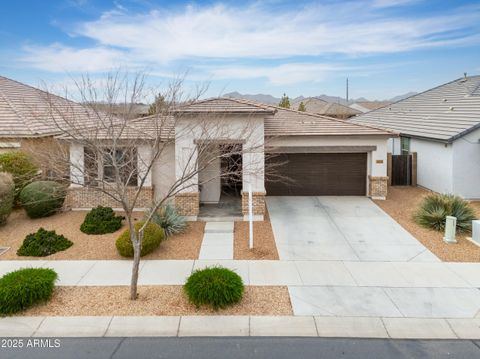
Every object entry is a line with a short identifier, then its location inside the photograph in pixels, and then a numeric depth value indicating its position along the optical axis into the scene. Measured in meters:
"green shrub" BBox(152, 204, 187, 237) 11.88
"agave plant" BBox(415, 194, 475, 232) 12.37
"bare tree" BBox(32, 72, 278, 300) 8.40
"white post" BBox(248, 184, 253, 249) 10.69
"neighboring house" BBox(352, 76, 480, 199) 16.42
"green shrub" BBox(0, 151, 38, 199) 14.34
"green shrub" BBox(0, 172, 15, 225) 12.48
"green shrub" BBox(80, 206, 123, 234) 12.12
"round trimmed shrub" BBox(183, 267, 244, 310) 7.14
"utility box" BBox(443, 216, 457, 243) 11.23
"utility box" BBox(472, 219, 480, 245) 11.22
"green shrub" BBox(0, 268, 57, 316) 7.01
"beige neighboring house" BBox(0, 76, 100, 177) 15.67
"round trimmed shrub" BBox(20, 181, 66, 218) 13.60
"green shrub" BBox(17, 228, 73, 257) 10.28
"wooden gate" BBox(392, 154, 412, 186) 20.03
